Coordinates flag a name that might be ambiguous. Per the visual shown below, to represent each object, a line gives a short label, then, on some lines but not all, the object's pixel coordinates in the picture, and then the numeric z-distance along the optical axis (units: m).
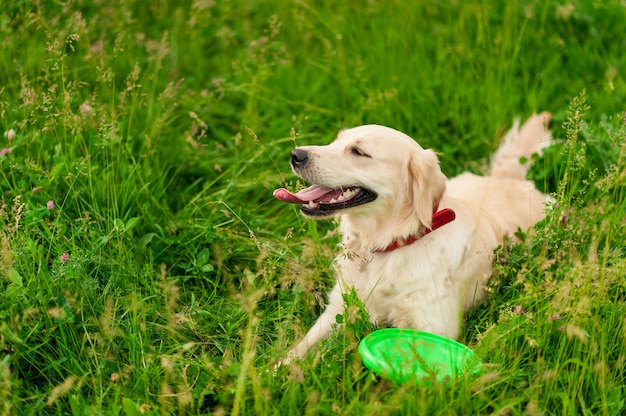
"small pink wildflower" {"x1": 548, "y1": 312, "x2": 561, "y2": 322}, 2.53
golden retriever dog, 2.83
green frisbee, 2.33
